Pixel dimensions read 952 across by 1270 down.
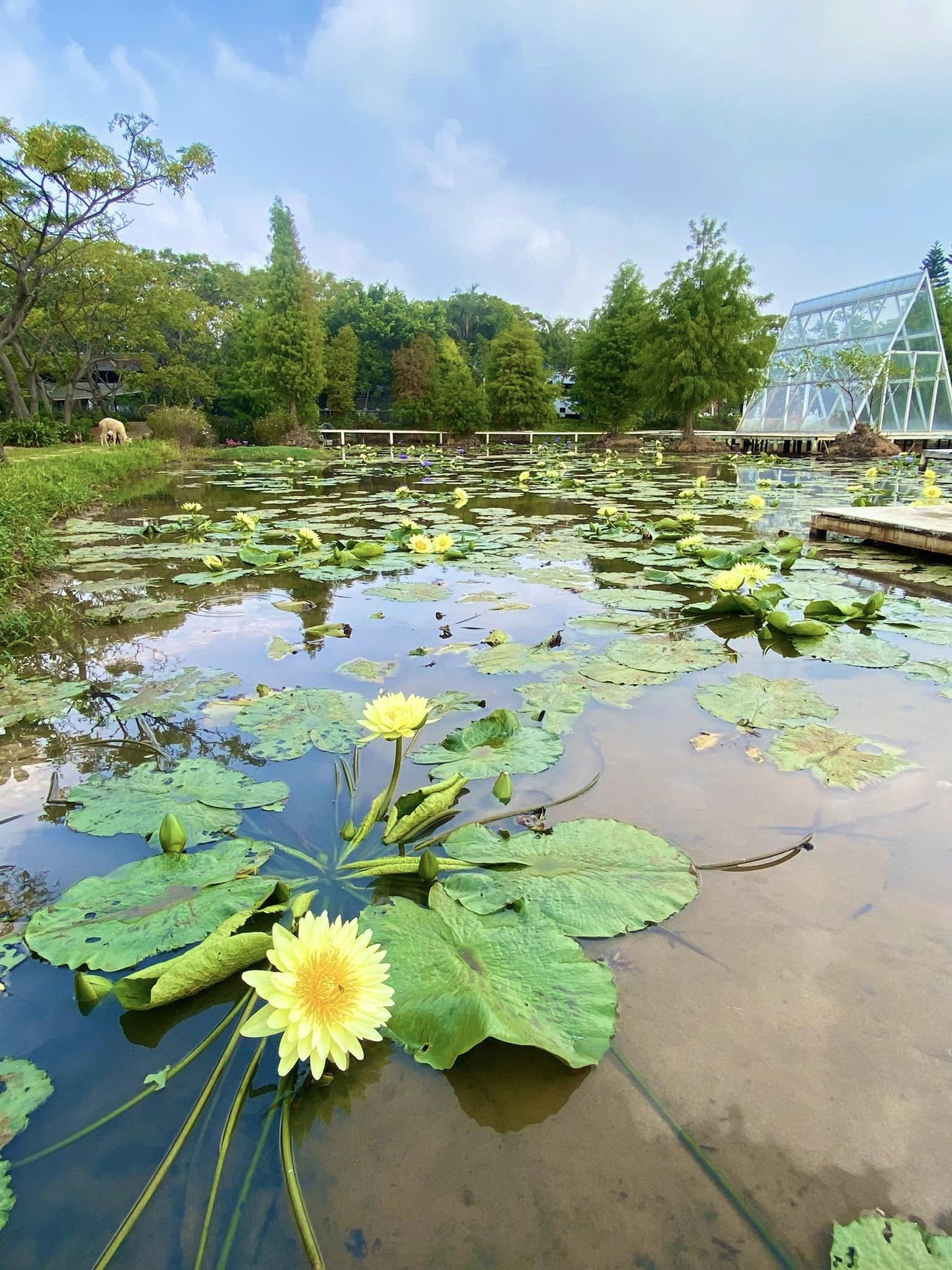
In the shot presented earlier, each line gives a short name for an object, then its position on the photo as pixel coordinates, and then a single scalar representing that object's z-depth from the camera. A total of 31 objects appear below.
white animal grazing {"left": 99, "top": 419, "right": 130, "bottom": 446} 13.38
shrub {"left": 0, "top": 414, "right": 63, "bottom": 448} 14.84
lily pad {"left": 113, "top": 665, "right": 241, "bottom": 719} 2.04
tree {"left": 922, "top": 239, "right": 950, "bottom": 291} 40.28
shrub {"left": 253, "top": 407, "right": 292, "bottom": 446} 19.48
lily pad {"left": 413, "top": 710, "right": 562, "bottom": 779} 1.58
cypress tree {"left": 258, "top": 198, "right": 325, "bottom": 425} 19.31
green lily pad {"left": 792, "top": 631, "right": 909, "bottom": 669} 2.31
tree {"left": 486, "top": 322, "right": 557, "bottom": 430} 22.55
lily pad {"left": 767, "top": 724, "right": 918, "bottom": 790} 1.62
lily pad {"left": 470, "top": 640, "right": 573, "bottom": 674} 2.30
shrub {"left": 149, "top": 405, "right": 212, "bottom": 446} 16.80
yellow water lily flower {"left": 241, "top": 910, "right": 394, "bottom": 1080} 0.75
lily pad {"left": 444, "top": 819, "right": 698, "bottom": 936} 1.13
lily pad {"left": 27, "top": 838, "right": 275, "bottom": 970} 1.04
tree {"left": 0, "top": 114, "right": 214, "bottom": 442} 9.63
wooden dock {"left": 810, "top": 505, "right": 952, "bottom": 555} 4.06
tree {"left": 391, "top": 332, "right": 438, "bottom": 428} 27.24
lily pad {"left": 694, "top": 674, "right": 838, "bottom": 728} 1.94
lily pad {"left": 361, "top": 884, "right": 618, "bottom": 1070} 0.87
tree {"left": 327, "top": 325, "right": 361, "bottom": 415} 27.81
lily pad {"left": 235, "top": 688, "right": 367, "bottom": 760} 1.74
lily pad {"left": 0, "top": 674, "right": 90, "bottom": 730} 2.04
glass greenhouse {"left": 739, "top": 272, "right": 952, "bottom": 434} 20.56
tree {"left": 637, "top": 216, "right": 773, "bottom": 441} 17.30
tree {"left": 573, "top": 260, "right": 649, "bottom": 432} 22.42
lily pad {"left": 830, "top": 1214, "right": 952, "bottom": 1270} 0.69
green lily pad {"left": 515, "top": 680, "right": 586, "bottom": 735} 1.88
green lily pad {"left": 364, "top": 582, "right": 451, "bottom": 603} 3.42
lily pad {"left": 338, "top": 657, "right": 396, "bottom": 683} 2.29
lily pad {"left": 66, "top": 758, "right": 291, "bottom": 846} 1.39
